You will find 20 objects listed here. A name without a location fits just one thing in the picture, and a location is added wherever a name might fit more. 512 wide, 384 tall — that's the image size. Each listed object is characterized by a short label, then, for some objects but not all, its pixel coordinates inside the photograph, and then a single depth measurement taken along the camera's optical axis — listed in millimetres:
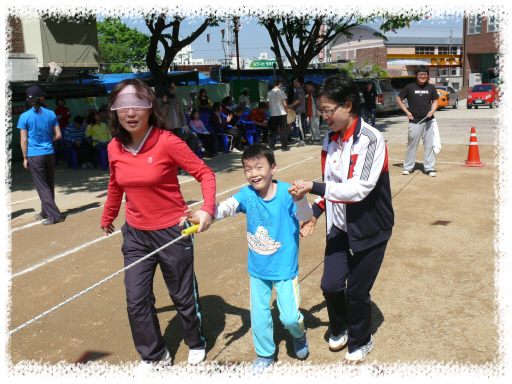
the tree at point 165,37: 13391
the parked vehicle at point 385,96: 23733
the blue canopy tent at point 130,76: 18675
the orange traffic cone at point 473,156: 9664
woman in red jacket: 3102
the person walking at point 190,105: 13500
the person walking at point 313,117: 14508
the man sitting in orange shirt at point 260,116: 14289
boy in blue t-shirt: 3059
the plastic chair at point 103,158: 11367
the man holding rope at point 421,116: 8867
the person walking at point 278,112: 13109
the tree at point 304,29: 18094
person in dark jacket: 2937
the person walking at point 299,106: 14312
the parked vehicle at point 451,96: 29266
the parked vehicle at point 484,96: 28172
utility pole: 17578
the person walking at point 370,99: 18281
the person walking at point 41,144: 6750
